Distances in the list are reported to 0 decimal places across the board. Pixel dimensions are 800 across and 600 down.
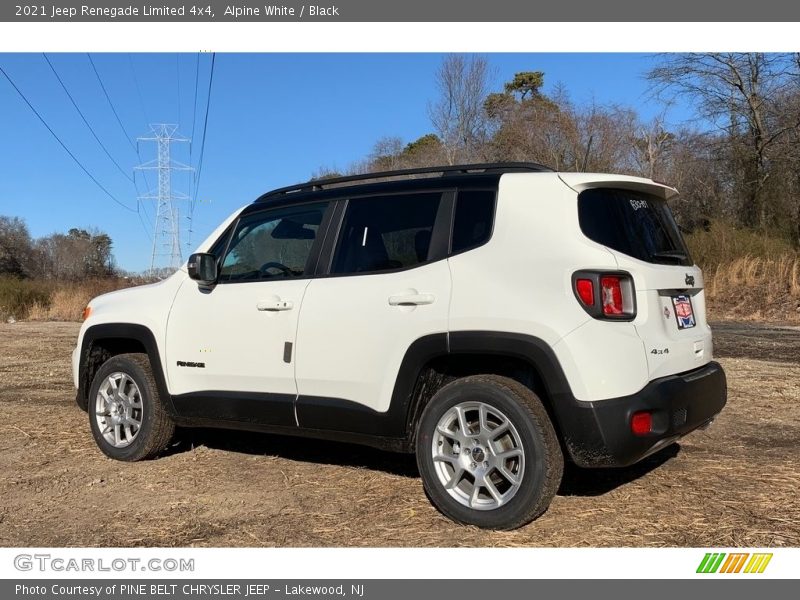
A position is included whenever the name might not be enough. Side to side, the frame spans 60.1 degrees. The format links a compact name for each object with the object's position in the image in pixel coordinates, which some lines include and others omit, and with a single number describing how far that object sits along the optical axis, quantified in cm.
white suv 344
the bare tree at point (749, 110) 2430
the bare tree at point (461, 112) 2723
